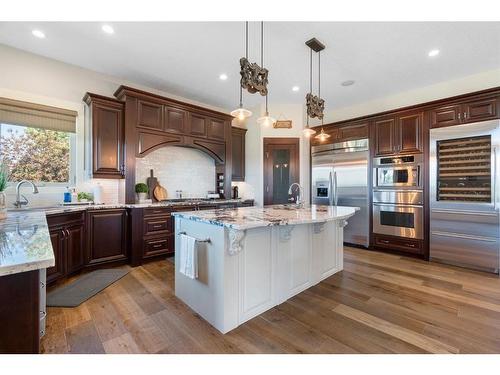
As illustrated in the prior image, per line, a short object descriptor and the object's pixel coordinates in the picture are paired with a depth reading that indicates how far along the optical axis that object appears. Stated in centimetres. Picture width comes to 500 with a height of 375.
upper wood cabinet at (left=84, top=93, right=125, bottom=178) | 334
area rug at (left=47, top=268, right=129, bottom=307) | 236
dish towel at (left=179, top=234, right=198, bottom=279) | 206
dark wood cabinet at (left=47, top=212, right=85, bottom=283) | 266
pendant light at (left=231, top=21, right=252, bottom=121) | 231
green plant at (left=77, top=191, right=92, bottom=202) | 342
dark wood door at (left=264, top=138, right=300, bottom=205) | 500
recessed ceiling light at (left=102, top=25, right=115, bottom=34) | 258
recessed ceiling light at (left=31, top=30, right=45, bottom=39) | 271
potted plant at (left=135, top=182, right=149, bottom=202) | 371
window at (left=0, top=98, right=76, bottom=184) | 302
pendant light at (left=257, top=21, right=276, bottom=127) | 280
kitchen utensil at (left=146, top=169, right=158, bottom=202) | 405
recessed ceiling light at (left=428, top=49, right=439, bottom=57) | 298
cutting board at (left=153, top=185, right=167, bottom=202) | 408
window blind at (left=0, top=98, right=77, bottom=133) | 297
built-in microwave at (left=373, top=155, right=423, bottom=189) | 383
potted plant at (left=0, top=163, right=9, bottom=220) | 213
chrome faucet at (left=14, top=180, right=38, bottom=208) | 287
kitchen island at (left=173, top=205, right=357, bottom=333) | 189
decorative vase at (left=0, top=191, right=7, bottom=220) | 213
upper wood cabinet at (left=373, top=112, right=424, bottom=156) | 383
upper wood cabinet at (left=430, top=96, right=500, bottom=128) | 321
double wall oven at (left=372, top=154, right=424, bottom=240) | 382
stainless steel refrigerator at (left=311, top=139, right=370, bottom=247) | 437
